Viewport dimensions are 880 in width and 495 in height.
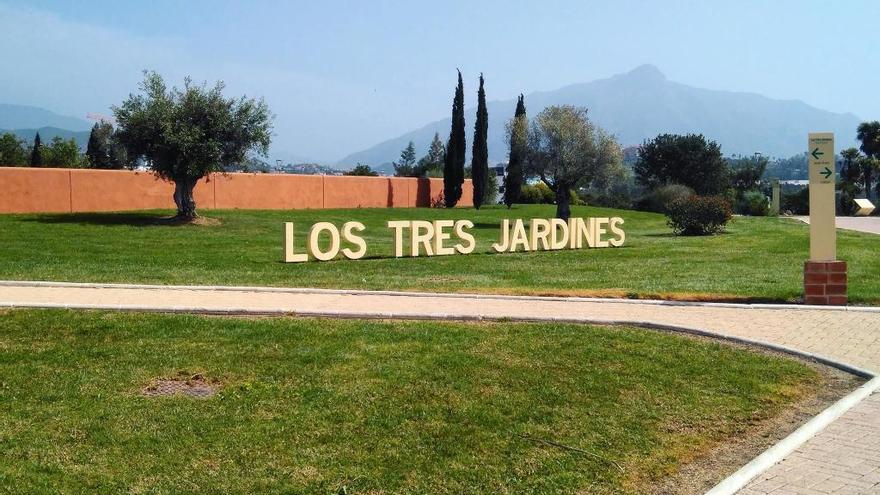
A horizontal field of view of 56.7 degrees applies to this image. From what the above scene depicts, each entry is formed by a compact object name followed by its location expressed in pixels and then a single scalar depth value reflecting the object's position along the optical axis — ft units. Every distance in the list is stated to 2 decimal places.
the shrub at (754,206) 183.32
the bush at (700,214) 101.14
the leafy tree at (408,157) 328.29
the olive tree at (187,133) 88.79
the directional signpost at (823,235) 40.27
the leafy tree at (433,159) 252.01
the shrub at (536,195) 179.01
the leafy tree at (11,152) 180.14
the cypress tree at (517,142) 119.14
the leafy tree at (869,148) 227.20
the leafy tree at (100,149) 197.16
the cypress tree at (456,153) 156.87
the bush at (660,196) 181.86
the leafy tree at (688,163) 231.09
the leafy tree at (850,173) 226.99
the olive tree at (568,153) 116.37
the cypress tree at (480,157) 159.33
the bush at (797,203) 203.62
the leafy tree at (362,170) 209.15
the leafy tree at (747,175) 273.33
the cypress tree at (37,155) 169.58
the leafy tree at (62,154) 177.68
